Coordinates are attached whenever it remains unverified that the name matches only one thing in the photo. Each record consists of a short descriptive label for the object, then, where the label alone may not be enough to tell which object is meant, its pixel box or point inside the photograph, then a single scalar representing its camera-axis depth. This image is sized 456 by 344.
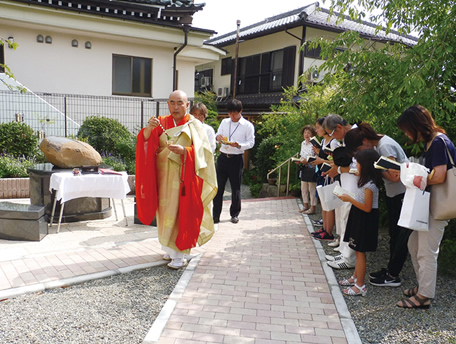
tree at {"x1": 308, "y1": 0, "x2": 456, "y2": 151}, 4.14
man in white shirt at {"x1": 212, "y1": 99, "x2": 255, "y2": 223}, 6.76
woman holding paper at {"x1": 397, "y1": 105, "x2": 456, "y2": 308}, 3.33
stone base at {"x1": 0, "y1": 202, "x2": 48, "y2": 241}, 5.41
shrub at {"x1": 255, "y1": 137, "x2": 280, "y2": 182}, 12.25
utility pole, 17.88
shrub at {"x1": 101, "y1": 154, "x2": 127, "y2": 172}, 9.90
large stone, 6.43
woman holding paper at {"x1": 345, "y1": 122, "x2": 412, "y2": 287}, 4.06
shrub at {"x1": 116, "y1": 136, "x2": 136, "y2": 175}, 10.70
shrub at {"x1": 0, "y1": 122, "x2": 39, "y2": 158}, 9.69
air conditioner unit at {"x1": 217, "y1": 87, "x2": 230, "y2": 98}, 21.33
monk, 4.50
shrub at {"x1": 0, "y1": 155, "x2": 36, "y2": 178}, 8.63
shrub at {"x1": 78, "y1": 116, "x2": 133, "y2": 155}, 11.10
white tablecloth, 5.75
